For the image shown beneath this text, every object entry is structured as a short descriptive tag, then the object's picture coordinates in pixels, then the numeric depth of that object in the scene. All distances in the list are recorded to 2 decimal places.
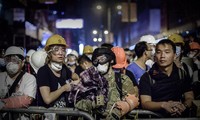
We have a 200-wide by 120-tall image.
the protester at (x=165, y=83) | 4.77
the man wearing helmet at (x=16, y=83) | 4.81
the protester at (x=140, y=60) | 6.61
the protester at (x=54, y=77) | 4.79
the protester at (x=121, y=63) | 5.73
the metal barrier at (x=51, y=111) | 4.05
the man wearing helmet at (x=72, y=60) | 11.33
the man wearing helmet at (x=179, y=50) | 5.96
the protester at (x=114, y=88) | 4.11
